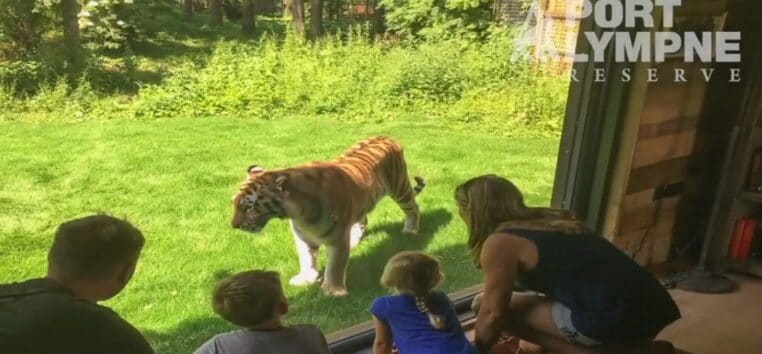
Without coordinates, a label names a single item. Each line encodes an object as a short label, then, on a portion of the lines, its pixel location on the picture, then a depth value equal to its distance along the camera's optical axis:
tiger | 2.51
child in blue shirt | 2.17
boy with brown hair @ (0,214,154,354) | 1.46
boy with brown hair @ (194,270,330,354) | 1.81
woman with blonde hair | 2.28
